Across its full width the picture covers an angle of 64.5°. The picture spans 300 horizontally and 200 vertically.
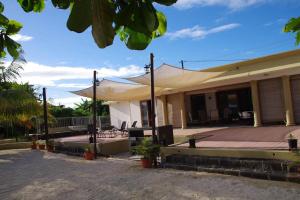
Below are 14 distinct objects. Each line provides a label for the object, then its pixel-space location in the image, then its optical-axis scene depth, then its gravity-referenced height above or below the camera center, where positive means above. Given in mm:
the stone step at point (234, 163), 5193 -1174
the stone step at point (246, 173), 4891 -1341
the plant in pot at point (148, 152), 6934 -952
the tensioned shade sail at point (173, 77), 8658 +1601
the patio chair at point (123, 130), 12081 -445
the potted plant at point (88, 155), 9031 -1198
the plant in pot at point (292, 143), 5222 -697
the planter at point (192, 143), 6773 -733
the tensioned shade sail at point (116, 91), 10959 +1480
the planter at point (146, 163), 6954 -1254
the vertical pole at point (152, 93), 7307 +834
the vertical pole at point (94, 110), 9138 +503
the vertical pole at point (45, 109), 11892 +860
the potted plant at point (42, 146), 12623 -1044
